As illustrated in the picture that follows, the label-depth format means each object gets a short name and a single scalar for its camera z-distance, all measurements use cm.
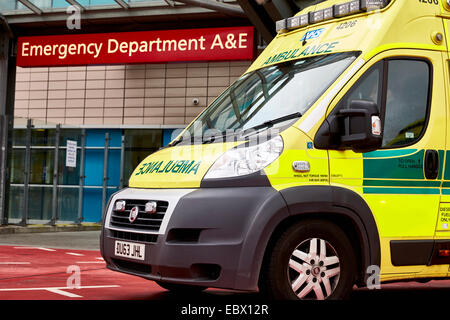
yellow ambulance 509
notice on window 1780
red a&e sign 1568
